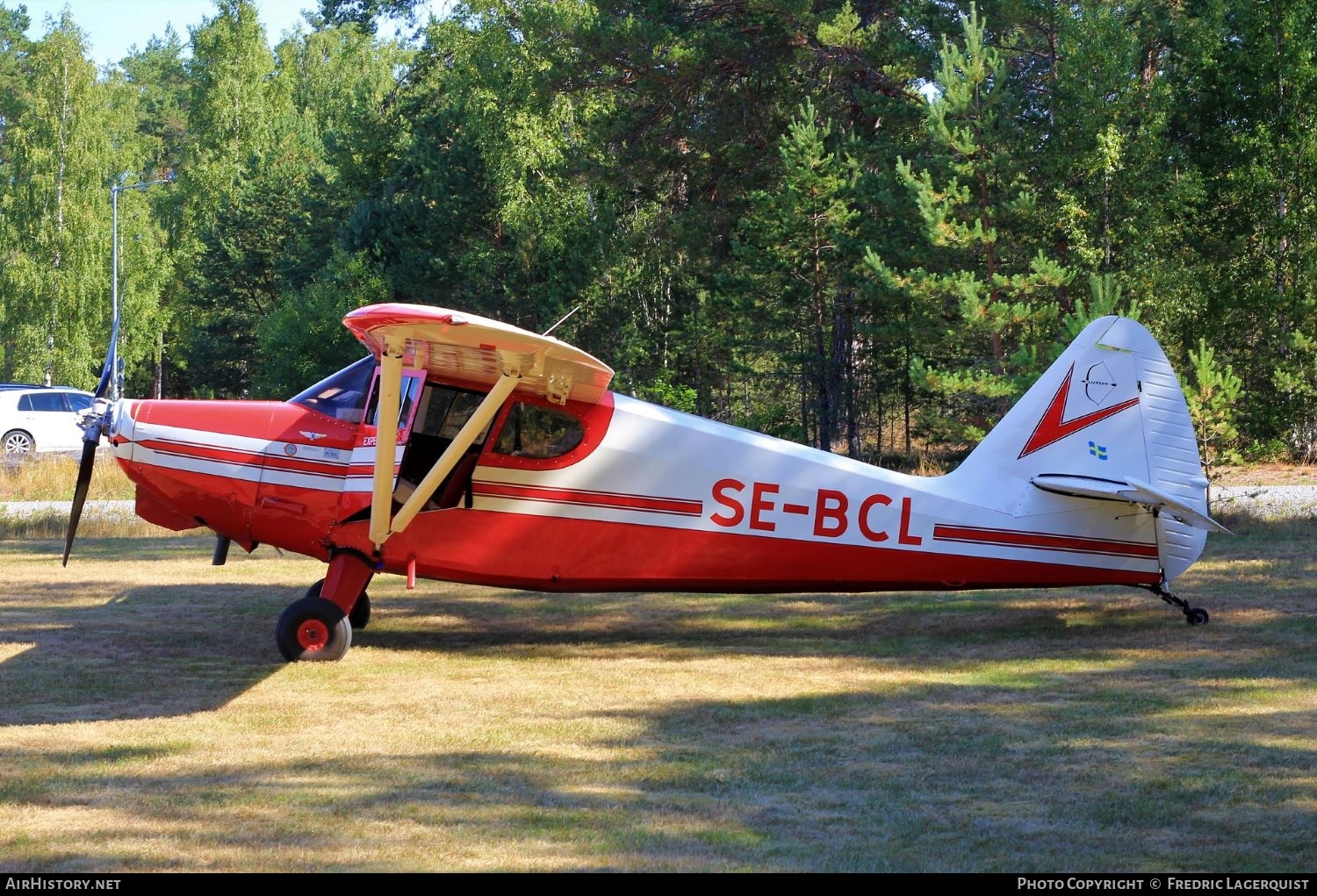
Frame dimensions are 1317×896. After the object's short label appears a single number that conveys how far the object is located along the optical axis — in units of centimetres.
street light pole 3597
